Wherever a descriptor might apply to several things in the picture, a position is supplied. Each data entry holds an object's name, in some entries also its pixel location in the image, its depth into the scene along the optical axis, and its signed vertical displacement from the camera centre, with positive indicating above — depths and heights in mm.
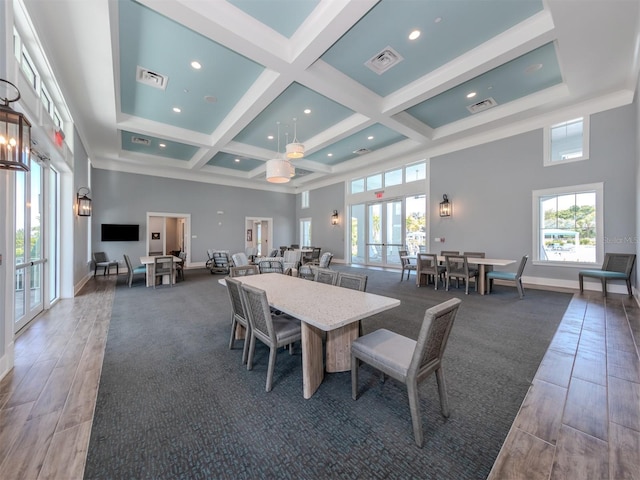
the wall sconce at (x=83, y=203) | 5734 +737
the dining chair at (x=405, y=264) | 6891 -716
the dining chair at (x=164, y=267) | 6172 -771
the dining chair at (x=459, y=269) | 5453 -688
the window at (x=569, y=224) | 5328 +336
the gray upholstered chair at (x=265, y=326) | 2041 -798
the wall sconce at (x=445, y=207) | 7567 +933
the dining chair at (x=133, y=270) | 6229 -877
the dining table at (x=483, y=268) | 5266 -607
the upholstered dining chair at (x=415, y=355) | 1489 -783
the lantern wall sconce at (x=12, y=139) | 1887 +717
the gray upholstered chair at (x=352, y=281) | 2738 -490
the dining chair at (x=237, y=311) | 2463 -787
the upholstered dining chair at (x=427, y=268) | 5915 -705
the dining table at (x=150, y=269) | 6193 -809
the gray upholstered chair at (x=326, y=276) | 3092 -485
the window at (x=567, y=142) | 5414 +2156
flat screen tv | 8445 +87
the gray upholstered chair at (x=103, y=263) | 7852 -851
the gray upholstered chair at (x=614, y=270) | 4582 -563
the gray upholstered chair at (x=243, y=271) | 3715 -519
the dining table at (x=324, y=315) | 1868 -560
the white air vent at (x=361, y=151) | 8609 +2959
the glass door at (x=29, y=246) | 3373 -174
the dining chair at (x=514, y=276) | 5005 -738
